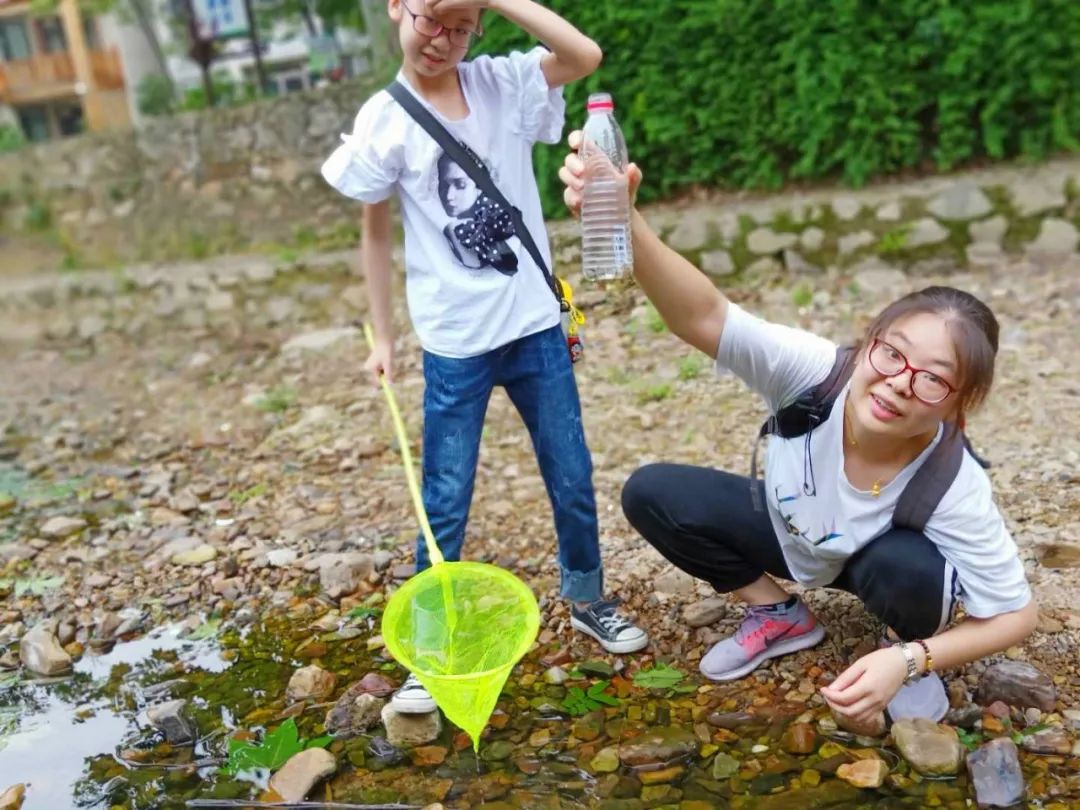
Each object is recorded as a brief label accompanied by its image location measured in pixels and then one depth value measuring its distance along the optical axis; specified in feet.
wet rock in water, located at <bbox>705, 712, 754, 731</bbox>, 7.27
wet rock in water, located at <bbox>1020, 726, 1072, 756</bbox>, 6.68
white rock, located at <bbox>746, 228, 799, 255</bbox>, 18.67
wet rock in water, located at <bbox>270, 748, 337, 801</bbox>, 6.86
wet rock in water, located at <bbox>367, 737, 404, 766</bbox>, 7.21
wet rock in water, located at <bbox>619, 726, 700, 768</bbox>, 6.95
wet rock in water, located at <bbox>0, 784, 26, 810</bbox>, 7.04
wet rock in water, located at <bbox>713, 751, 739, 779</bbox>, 6.80
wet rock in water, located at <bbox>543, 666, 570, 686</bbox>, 8.01
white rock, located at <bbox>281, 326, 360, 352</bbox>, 19.48
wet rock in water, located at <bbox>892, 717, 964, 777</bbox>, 6.59
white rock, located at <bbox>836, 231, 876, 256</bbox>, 18.29
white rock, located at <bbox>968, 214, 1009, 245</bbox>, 17.84
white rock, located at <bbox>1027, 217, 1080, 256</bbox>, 17.57
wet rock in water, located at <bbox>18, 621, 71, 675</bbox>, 8.82
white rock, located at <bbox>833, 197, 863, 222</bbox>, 18.43
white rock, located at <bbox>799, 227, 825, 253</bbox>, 18.53
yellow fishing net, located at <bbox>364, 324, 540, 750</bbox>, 6.59
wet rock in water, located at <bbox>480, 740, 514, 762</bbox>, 7.15
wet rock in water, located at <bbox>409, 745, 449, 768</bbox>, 7.17
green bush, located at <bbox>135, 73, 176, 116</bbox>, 31.60
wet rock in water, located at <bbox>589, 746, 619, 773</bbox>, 6.95
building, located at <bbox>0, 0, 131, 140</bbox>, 58.85
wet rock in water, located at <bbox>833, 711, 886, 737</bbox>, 6.94
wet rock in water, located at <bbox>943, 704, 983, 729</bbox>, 7.07
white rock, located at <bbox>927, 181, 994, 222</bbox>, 17.89
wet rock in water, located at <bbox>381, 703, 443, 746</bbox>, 7.38
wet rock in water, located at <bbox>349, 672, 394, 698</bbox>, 7.97
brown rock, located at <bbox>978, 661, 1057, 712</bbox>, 7.08
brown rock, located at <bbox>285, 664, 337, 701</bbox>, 8.07
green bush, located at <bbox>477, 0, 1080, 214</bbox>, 17.34
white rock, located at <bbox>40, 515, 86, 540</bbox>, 12.08
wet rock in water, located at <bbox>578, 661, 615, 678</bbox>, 8.02
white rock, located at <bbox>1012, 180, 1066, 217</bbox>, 17.60
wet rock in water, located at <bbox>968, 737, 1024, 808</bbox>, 6.30
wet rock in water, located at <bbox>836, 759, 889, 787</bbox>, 6.56
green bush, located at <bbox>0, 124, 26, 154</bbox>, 30.57
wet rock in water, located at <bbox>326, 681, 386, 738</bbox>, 7.57
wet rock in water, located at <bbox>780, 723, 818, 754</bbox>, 6.96
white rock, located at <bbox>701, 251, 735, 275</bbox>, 18.93
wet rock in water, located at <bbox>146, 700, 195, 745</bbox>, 7.64
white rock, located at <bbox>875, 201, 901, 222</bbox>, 18.19
